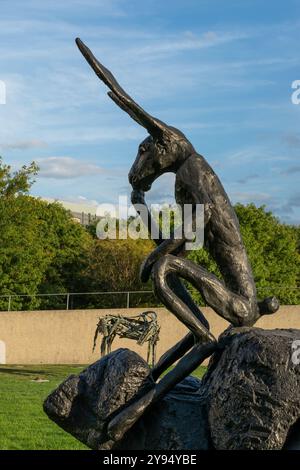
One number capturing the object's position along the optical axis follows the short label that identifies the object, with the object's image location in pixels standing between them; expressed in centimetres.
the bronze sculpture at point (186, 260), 584
